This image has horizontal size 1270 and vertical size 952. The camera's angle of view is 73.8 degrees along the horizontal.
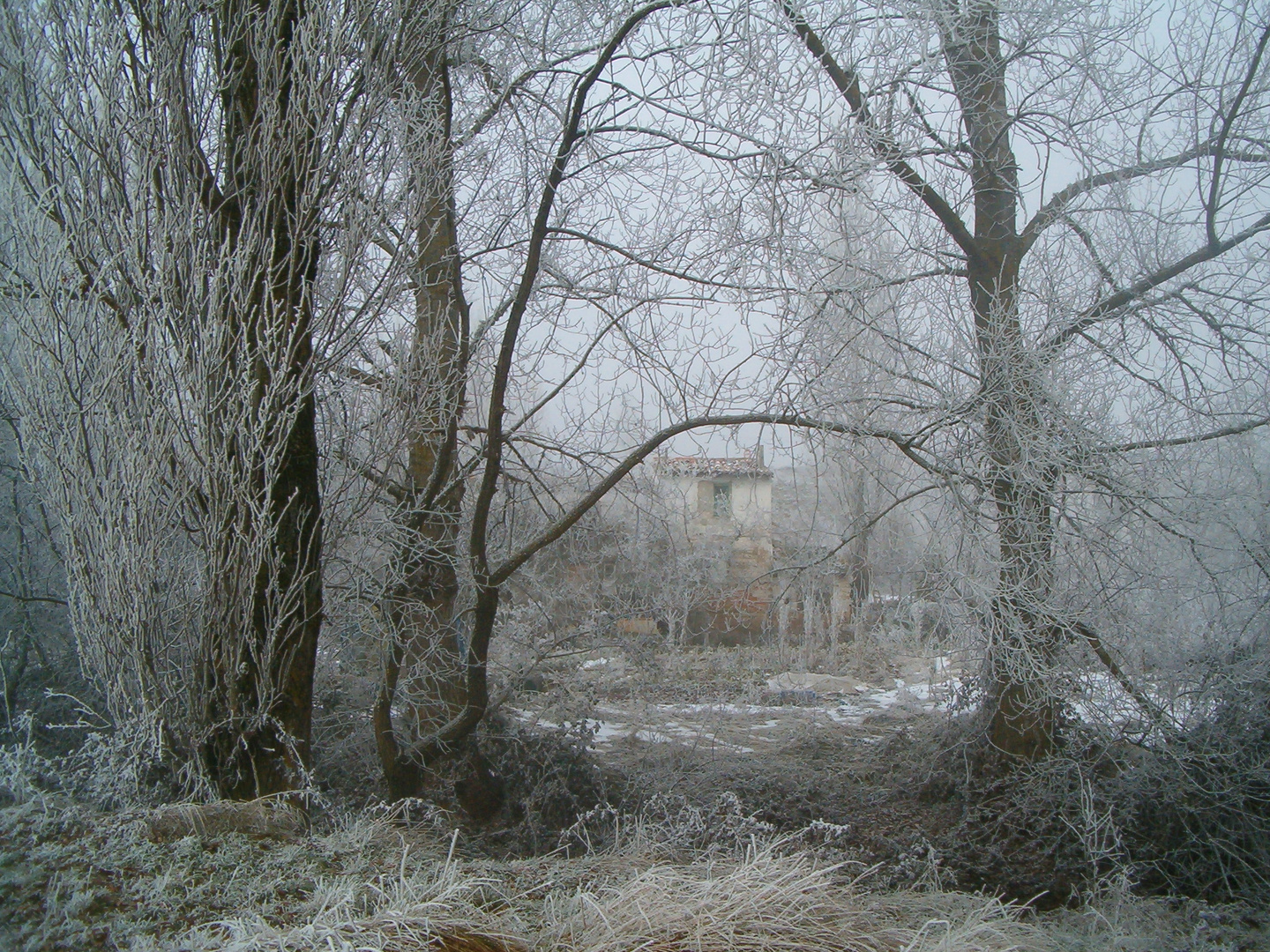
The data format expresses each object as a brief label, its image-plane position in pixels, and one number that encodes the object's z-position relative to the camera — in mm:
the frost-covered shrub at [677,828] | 3594
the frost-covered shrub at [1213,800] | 4297
